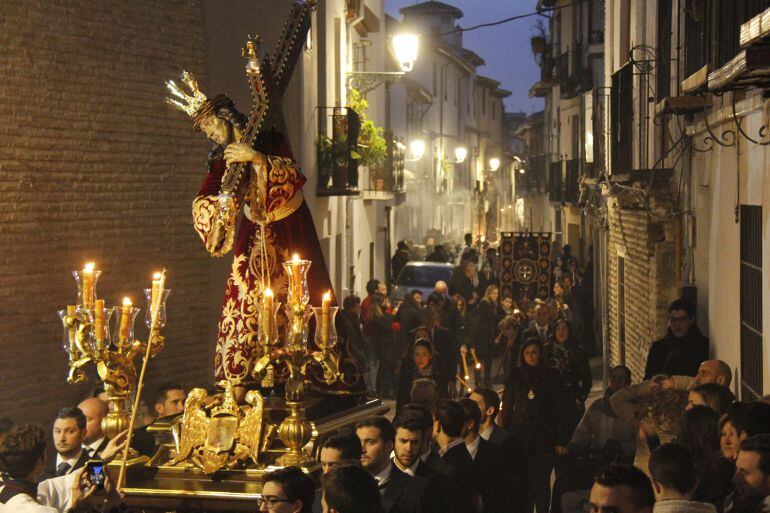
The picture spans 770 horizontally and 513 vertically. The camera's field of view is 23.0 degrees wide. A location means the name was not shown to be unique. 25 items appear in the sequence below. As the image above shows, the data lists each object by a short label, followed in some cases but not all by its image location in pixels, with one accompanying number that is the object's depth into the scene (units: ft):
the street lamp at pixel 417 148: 185.03
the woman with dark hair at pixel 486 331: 79.46
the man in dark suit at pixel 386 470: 28.19
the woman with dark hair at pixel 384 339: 72.00
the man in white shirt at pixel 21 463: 27.35
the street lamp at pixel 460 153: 221.81
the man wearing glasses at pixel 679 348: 51.92
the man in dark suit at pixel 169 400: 39.37
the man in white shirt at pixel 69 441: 32.38
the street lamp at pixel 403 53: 98.00
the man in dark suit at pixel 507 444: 34.27
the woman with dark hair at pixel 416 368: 53.32
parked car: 116.02
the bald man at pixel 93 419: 35.91
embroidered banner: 100.45
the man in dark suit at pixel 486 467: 33.40
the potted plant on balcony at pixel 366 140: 99.51
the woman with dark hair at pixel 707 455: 28.32
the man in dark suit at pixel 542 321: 71.35
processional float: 29.56
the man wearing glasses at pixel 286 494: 24.19
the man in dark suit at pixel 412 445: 30.03
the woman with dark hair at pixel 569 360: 52.75
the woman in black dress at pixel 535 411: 44.53
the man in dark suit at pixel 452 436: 32.79
